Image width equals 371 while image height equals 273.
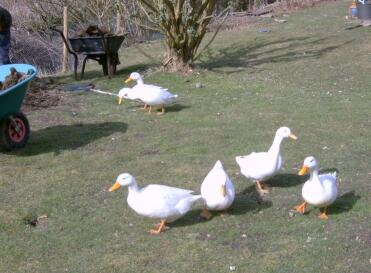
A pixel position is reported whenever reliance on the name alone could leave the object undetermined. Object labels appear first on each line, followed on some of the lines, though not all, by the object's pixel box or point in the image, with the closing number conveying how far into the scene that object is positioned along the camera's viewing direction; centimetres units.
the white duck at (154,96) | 909
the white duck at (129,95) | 927
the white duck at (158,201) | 502
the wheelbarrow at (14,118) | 704
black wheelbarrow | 1232
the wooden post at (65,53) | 1473
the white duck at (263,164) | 575
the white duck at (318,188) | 510
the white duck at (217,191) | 518
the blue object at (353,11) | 1960
